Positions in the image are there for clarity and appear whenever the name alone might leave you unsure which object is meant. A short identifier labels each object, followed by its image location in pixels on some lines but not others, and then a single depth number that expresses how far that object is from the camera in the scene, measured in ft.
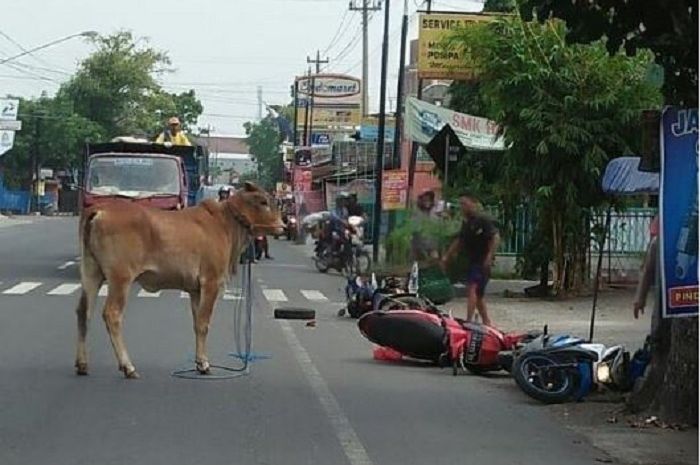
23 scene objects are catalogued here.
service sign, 86.89
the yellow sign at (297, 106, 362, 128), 268.82
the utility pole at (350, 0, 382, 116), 200.95
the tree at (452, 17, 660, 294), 75.51
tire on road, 63.52
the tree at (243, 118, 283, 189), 396.78
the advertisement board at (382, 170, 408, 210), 113.09
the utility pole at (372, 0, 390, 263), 110.22
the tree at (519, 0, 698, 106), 33.30
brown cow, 41.55
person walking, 59.98
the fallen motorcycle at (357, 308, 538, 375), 44.93
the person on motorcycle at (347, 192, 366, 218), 114.52
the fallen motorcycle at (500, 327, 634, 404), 39.22
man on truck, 103.04
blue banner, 32.14
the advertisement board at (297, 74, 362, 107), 260.83
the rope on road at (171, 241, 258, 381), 42.39
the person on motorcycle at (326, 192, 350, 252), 106.22
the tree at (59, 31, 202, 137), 310.86
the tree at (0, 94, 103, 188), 295.28
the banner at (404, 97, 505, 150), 89.61
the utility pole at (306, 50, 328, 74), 305.73
